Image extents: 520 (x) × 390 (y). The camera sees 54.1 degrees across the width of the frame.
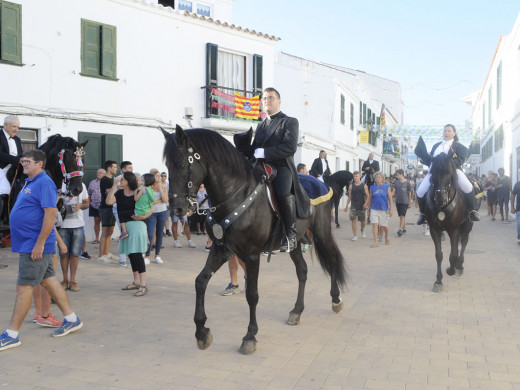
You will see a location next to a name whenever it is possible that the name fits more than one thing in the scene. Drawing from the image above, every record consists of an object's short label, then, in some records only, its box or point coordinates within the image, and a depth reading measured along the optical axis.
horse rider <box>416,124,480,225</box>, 8.45
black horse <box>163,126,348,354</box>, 4.53
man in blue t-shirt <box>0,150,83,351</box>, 5.02
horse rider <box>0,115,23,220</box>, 7.14
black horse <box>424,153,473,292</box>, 8.00
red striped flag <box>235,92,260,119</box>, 18.00
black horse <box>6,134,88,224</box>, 6.05
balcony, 17.02
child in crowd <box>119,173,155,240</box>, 8.21
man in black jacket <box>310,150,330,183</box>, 17.92
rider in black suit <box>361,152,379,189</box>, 17.14
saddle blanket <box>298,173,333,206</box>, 6.34
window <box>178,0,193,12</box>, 19.94
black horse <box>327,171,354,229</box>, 17.45
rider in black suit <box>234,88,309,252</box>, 5.32
